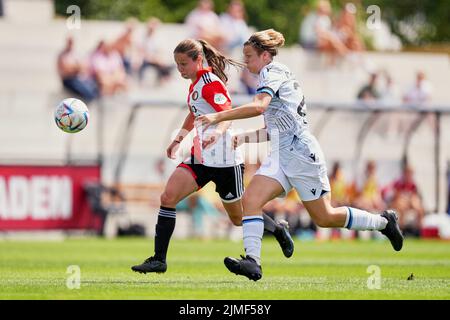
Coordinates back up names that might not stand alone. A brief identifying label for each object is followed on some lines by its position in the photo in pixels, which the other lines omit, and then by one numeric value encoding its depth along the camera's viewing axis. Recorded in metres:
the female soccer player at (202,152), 9.92
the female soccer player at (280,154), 9.42
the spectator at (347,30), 25.70
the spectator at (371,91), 25.39
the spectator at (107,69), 23.33
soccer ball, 10.57
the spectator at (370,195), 23.17
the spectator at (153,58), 24.38
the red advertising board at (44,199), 20.86
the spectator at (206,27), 24.19
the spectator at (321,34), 25.09
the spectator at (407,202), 22.80
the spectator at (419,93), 25.83
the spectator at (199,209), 22.83
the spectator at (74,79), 23.12
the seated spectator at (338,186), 22.95
